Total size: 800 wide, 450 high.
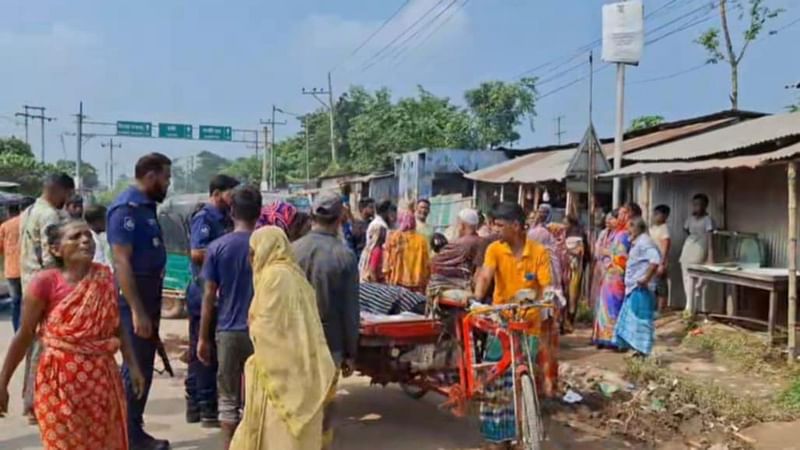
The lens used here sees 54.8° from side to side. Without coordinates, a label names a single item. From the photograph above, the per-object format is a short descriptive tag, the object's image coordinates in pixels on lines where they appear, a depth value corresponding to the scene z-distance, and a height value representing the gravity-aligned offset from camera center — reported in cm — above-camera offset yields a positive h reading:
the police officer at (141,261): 456 -31
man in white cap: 655 -38
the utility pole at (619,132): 1124 +126
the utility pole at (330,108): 4491 +632
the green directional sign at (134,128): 4578 +491
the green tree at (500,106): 3481 +503
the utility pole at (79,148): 4169 +343
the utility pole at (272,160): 5947 +420
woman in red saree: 344 -62
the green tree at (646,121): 2761 +355
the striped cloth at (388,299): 555 -62
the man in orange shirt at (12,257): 647 -44
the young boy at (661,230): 869 -13
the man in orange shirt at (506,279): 472 -39
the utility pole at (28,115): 5731 +706
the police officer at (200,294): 554 -60
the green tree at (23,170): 3728 +193
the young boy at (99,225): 681 -13
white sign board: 1052 +257
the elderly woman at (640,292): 767 -75
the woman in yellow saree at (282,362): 335 -65
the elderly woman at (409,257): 800 -44
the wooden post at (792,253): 733 -31
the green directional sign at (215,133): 4881 +506
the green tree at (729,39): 1864 +444
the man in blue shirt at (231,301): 440 -52
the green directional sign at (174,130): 4669 +494
